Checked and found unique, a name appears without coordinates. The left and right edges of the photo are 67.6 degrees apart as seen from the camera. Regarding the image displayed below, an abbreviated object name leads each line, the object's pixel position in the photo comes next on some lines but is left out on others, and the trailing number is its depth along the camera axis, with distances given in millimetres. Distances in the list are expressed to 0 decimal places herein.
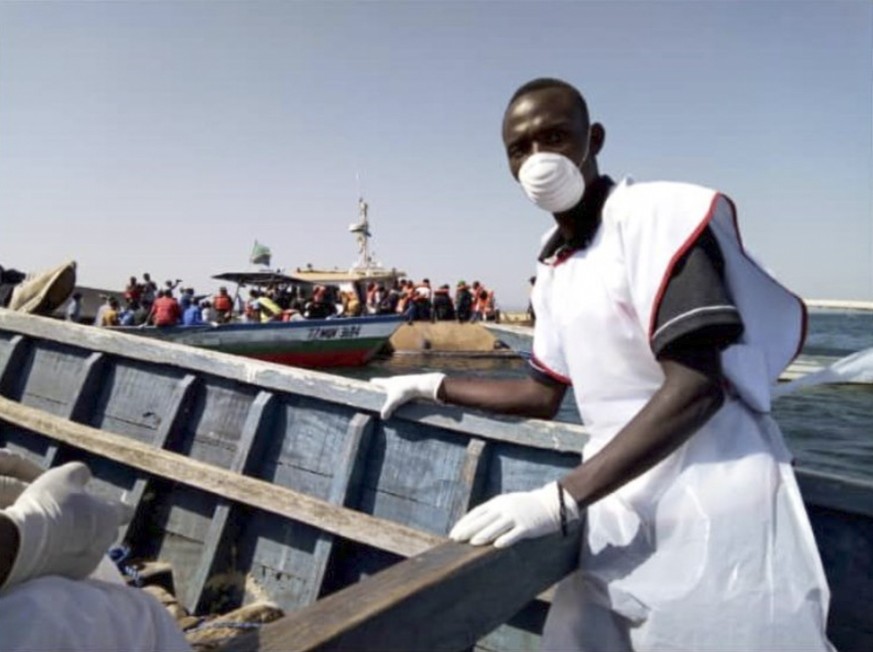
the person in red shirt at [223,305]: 20688
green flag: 28656
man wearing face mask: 1469
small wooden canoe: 1985
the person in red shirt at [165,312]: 16031
